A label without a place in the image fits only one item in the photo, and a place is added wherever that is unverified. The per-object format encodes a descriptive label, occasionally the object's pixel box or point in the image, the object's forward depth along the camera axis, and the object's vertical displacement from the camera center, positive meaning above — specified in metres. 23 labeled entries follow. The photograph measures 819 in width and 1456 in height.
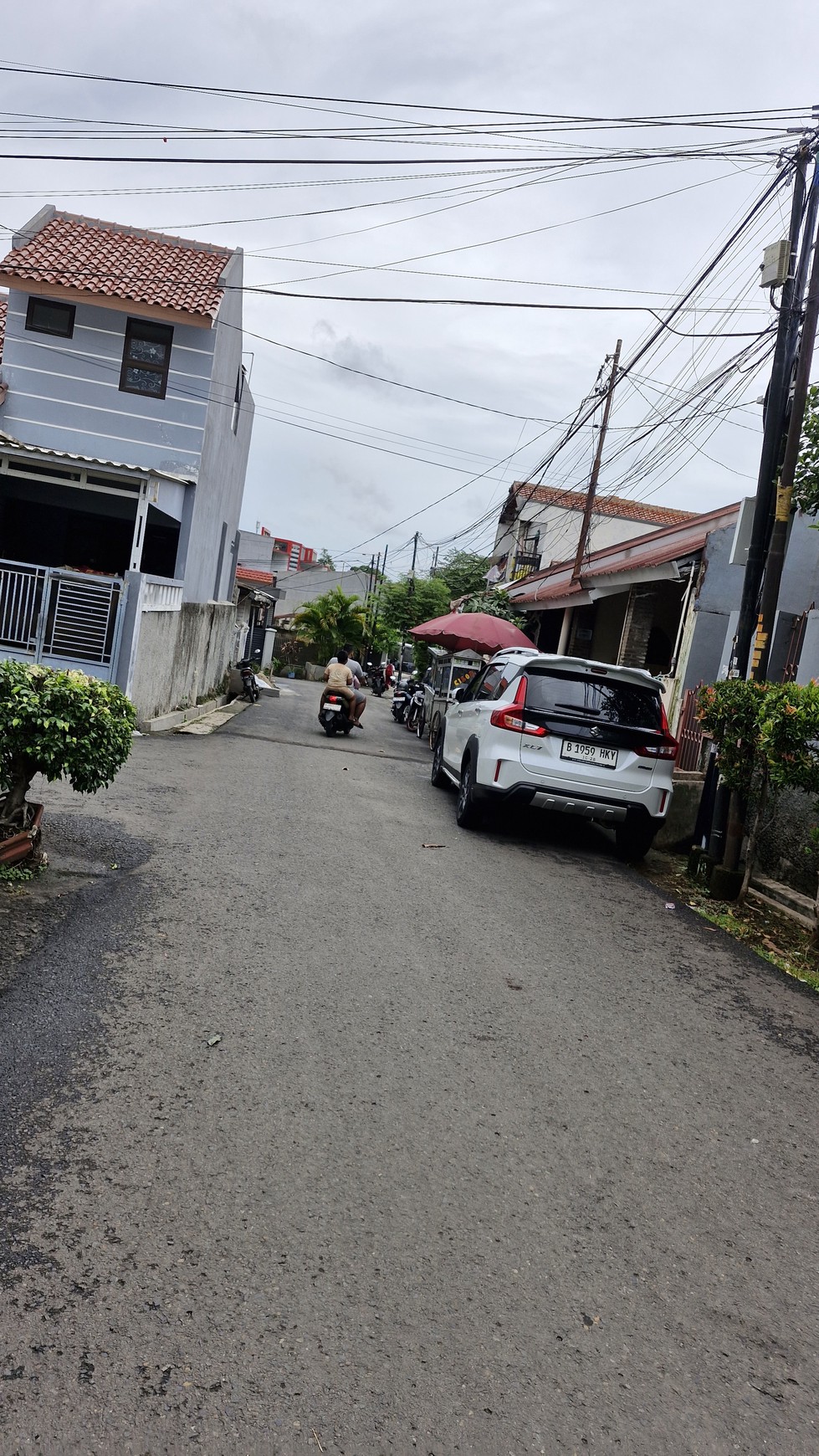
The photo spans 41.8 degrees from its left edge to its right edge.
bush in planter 6.30 -0.73
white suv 9.66 -0.49
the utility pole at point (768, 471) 9.89 +2.28
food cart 21.34 -0.13
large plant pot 6.34 -1.43
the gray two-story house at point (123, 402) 18.66 +3.89
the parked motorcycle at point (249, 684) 27.80 -1.15
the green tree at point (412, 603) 57.78 +3.36
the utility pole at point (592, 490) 25.31 +5.00
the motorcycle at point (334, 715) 19.41 -1.12
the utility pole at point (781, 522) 9.55 +1.77
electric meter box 10.02 +4.25
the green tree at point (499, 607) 30.34 +2.01
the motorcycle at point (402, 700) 27.33 -0.95
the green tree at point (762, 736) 7.29 -0.11
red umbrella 21.88 +0.86
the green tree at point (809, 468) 9.63 +2.35
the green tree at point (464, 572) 61.66 +5.93
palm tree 49.62 +1.37
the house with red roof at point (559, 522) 43.12 +6.96
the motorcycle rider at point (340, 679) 19.33 -0.47
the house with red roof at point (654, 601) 15.03 +1.87
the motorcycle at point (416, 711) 25.72 -1.11
